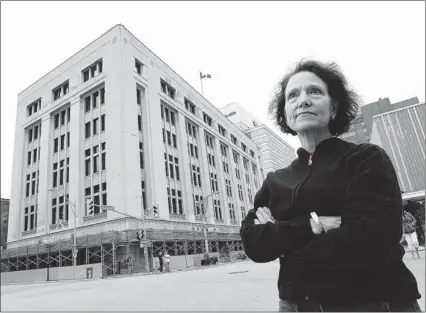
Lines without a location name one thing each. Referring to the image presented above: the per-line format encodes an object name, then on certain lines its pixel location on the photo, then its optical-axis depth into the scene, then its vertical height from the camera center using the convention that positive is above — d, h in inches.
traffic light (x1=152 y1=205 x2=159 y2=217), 948.5 +137.1
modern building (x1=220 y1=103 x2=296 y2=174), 3050.2 +1053.6
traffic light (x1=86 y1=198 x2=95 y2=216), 840.3 +163.4
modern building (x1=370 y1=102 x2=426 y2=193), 1229.1 +327.8
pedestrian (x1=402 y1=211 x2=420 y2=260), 365.4 -11.2
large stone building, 1116.5 +417.6
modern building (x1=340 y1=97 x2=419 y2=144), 2098.9 +808.4
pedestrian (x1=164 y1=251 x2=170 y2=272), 977.7 -22.0
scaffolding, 1006.4 +54.8
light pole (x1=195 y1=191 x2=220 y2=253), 1243.7 +94.0
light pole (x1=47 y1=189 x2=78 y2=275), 1010.1 +76.9
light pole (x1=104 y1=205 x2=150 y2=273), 992.6 +13.8
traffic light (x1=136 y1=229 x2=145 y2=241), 977.6 +72.7
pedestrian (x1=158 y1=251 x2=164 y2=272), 978.4 -21.5
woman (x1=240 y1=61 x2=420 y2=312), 51.8 +2.0
